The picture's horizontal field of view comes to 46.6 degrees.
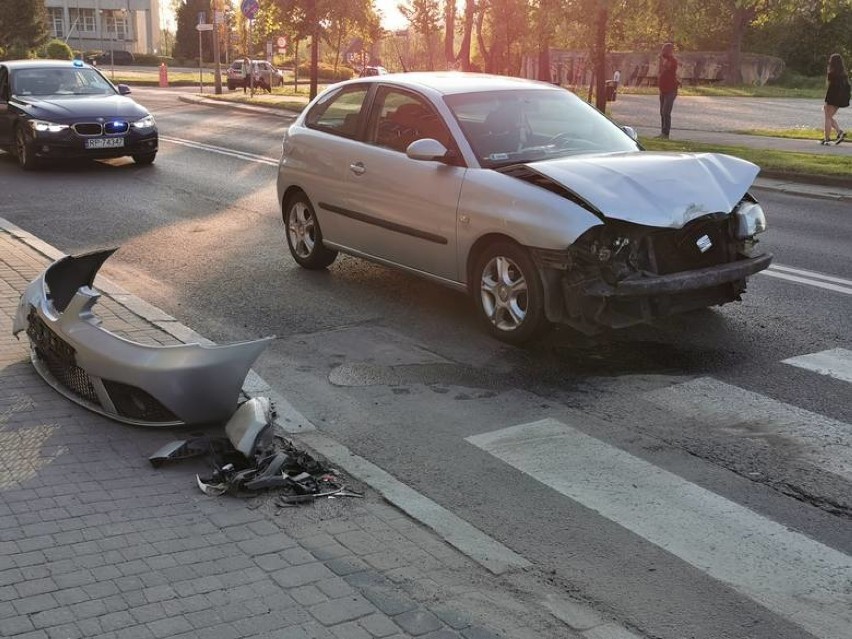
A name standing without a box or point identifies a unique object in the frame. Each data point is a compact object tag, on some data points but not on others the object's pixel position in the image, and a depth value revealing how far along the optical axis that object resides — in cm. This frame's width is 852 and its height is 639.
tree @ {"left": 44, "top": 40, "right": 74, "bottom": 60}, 6769
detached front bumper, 493
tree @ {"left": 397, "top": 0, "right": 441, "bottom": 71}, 5044
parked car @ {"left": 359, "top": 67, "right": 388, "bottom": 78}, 4694
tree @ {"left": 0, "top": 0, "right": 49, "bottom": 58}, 6625
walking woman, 2048
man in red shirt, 2134
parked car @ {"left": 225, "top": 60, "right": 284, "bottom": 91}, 5025
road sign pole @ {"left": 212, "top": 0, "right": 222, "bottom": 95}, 3750
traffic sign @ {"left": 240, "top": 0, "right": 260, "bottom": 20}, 3322
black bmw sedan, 1572
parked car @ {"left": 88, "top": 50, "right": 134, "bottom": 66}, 8437
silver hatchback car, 630
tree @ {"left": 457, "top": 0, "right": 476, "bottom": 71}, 3797
